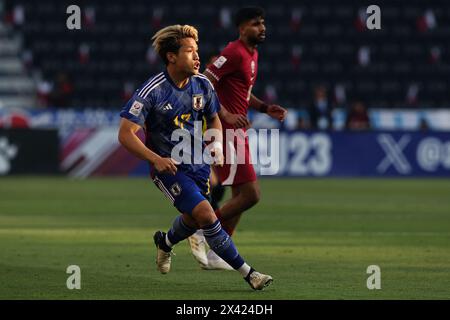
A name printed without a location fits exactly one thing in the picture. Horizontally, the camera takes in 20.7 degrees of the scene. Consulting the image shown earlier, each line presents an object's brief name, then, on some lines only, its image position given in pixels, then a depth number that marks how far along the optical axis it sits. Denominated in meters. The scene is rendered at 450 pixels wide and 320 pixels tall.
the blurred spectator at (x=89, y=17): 36.28
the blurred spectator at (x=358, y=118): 30.97
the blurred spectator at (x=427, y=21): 36.88
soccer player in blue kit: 9.34
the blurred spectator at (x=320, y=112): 31.14
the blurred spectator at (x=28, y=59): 35.97
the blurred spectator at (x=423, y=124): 32.00
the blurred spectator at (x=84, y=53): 35.91
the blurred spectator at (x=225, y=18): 36.31
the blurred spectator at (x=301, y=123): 31.97
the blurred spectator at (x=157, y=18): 36.28
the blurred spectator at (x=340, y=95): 35.13
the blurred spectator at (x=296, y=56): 36.16
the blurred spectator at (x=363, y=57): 36.09
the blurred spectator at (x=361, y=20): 35.97
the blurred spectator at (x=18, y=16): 36.25
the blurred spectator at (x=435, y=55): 36.50
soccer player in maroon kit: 11.42
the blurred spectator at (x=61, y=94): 32.94
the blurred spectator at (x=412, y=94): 35.41
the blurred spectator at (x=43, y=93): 34.00
